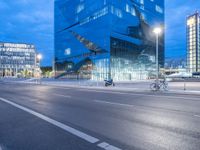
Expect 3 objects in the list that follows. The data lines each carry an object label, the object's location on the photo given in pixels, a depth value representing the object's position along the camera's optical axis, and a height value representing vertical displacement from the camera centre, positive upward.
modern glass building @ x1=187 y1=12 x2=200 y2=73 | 97.29 +22.12
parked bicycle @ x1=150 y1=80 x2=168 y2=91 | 16.66 -1.34
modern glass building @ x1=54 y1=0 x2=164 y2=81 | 40.77 +10.41
